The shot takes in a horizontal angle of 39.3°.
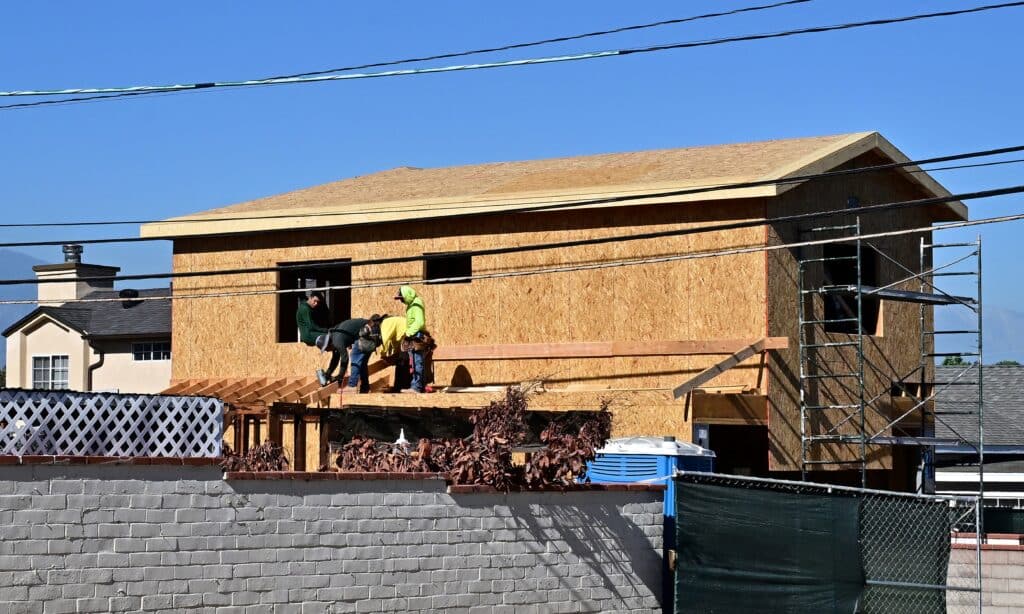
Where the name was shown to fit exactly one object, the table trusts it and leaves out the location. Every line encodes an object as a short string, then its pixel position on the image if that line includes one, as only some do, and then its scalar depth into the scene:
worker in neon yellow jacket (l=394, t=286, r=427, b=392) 23.92
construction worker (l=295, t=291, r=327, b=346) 25.31
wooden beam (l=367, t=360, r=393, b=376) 25.34
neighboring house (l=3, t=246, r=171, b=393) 49.50
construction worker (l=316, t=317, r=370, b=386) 24.75
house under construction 22.83
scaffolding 23.55
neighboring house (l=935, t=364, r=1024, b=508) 36.00
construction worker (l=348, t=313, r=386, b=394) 24.36
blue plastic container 17.98
